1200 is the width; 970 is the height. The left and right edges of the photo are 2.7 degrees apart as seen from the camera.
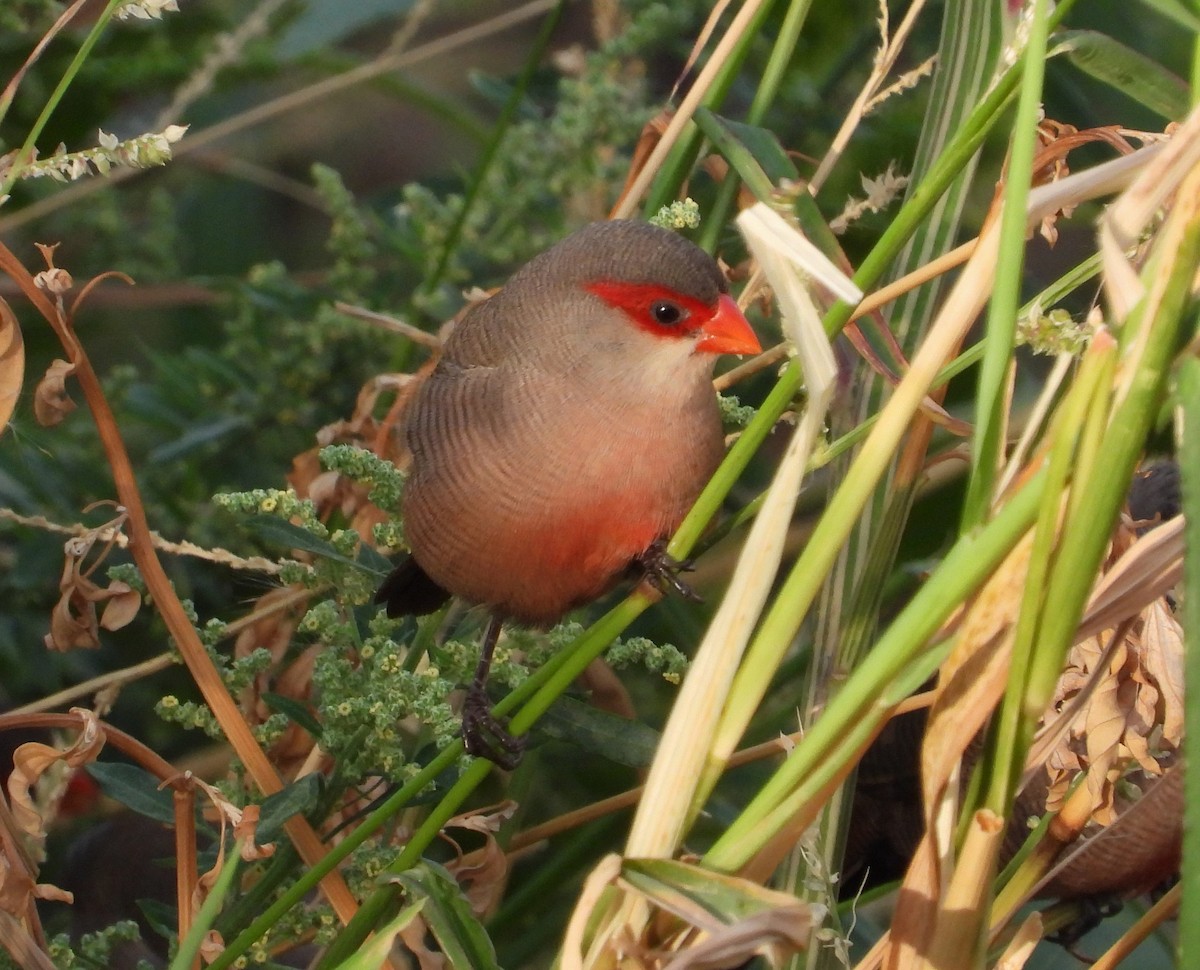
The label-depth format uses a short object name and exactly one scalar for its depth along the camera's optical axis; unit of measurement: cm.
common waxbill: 282
